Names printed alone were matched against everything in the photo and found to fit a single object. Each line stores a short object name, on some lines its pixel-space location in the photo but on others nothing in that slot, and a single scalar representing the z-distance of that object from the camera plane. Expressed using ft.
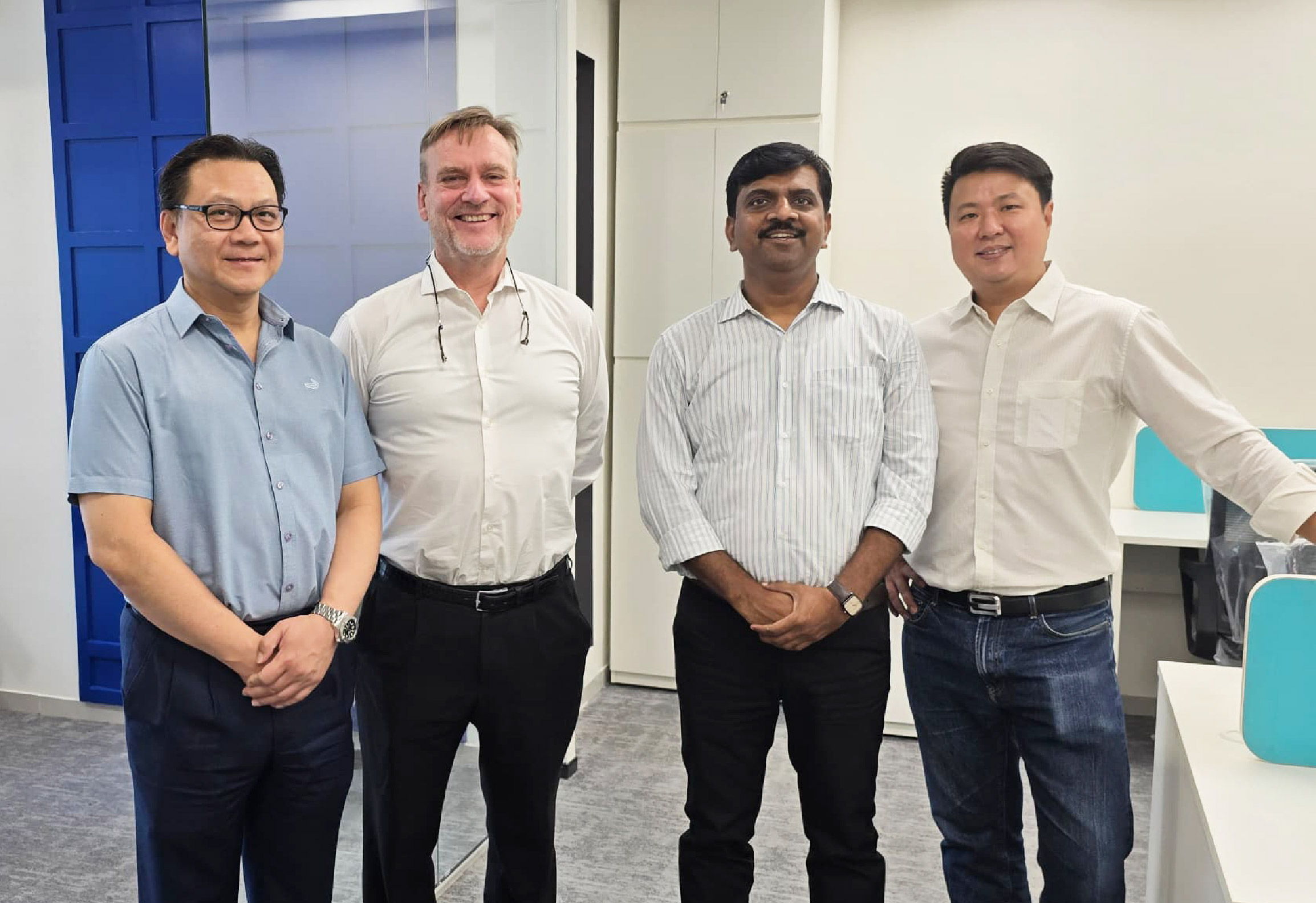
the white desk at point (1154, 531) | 10.77
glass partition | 6.57
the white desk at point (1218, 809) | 4.15
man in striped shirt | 6.19
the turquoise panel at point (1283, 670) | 5.08
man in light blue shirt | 4.95
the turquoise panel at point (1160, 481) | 12.37
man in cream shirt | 5.97
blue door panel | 11.27
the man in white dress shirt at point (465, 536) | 6.26
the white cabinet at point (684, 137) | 11.84
